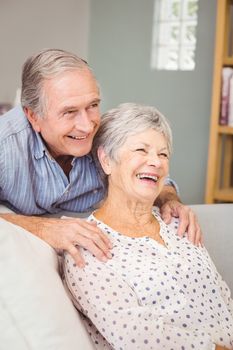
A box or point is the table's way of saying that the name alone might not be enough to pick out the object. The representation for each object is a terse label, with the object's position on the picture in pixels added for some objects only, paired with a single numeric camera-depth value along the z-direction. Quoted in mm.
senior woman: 1306
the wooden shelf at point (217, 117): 2902
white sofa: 1175
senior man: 1491
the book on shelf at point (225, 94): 2928
